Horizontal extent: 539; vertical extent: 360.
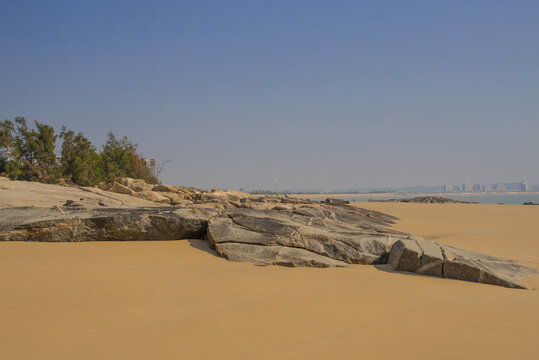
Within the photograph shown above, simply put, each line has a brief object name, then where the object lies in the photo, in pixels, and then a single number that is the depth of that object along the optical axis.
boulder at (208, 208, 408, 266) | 6.06
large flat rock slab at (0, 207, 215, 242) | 6.73
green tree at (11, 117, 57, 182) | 26.33
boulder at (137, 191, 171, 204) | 17.72
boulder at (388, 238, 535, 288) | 5.32
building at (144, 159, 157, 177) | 46.59
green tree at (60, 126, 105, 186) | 29.39
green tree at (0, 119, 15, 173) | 25.38
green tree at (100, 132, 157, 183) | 36.52
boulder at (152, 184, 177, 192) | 23.97
